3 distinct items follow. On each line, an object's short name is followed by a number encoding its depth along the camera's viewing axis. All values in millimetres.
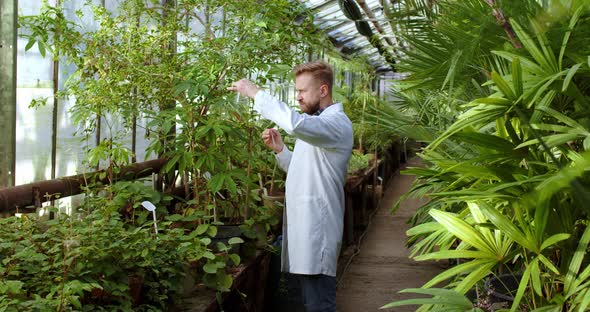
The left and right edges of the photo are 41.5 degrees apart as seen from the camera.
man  3334
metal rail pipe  2916
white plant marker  2945
